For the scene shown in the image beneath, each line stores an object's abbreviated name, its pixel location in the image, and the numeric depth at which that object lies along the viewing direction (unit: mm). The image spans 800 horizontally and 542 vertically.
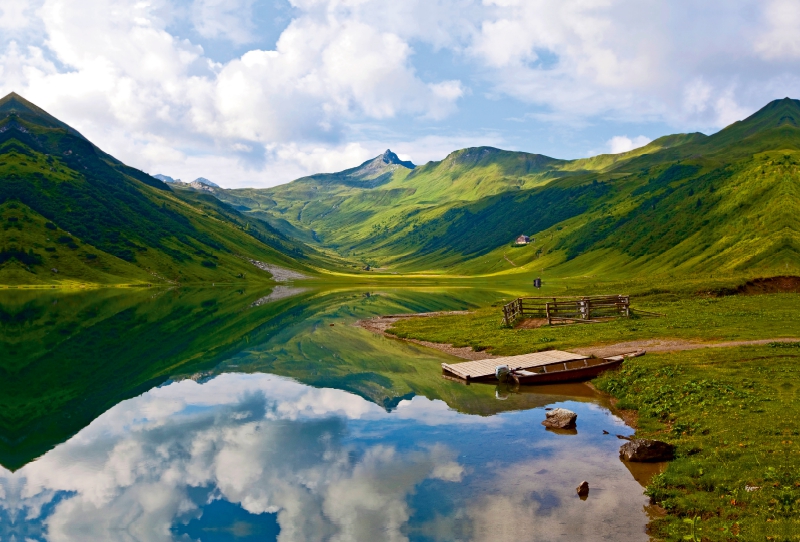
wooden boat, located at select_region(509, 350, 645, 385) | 44000
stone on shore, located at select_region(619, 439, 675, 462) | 25828
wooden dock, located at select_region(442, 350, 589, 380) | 46172
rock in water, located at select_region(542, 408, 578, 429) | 32381
